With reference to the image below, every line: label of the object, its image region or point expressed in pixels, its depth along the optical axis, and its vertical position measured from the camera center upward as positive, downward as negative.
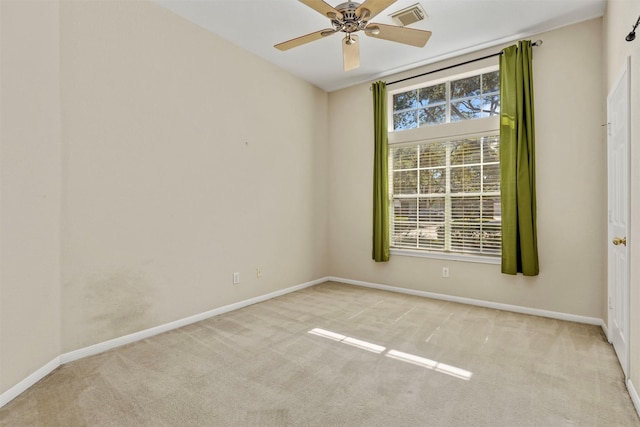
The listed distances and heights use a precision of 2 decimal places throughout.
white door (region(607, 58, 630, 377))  2.19 -0.03
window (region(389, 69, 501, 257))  3.88 +0.58
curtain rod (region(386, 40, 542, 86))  3.50 +1.84
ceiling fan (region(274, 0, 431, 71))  2.27 +1.45
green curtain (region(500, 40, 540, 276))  3.47 +0.53
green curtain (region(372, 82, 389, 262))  4.57 +0.50
